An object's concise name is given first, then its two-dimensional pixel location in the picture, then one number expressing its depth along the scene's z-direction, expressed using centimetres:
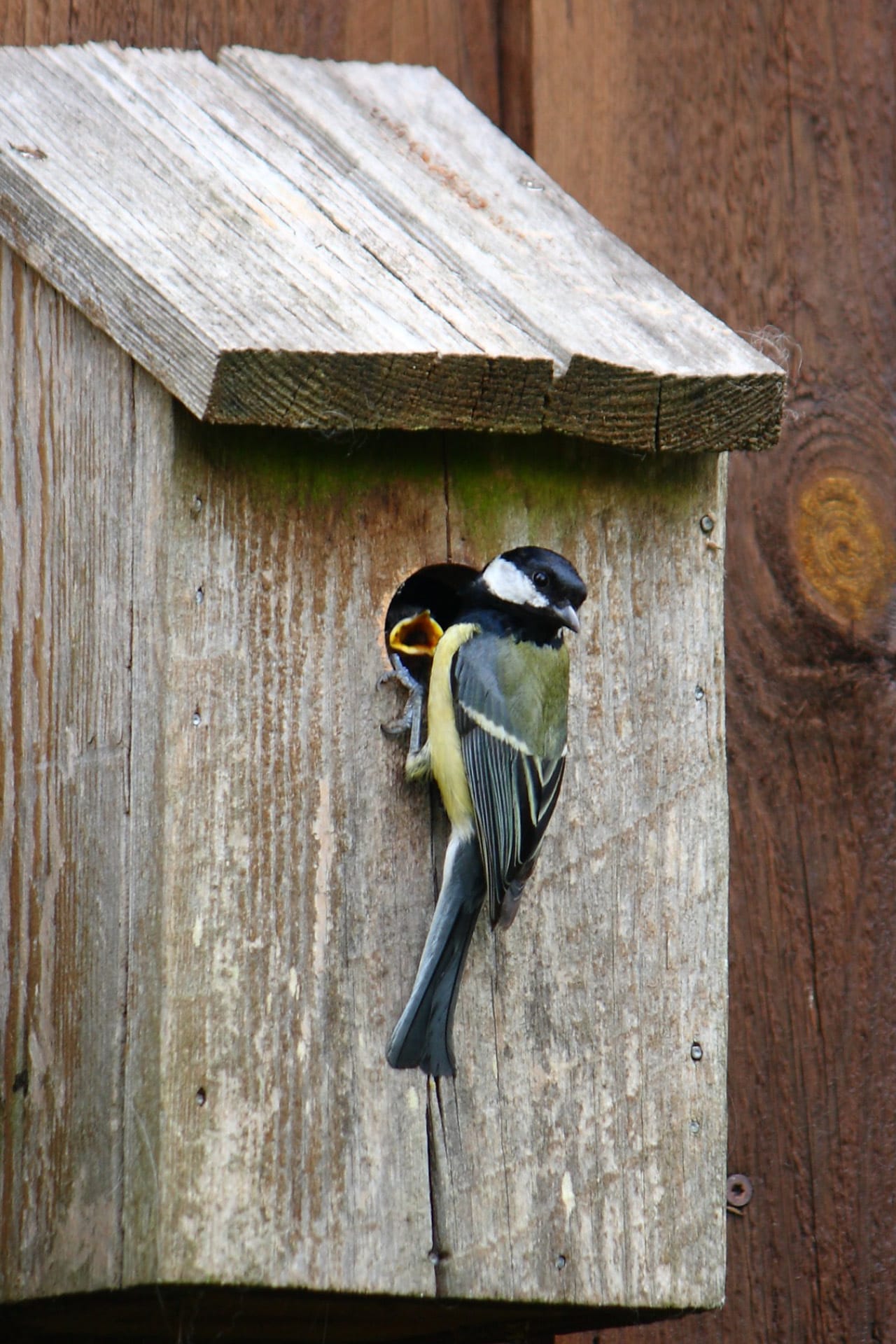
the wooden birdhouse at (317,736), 501
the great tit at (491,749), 527
